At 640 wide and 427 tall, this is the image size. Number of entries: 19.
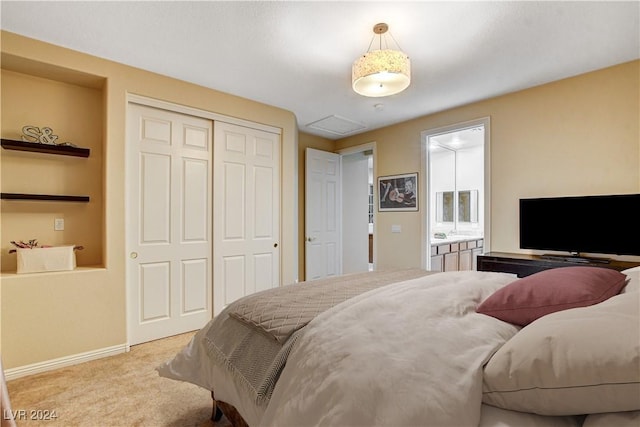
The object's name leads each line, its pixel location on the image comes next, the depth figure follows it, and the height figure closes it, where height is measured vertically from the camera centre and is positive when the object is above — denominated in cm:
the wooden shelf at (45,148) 234 +53
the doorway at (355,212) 521 +2
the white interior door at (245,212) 332 +1
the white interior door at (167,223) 282 -9
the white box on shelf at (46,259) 232 -36
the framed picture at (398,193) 412 +29
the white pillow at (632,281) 108 -26
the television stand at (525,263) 257 -45
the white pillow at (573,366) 58 -32
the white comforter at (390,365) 69 -40
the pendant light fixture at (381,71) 195 +95
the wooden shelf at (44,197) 232 +13
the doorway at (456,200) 460 +23
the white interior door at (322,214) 463 -1
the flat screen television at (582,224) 250 -10
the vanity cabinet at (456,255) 428 -64
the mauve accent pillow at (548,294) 97 -27
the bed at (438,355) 63 -38
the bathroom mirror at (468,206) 544 +13
